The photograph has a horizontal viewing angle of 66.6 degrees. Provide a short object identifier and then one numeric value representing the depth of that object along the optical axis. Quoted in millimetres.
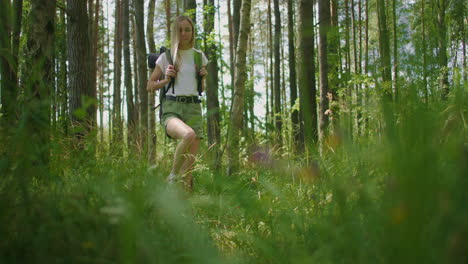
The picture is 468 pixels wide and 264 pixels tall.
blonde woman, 4121
